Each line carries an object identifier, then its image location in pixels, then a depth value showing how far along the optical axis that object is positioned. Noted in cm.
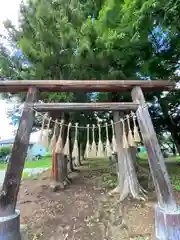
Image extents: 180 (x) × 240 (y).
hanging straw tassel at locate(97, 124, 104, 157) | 271
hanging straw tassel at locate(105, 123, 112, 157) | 276
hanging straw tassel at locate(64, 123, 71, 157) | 271
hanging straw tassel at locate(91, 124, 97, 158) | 275
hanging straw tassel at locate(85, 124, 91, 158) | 274
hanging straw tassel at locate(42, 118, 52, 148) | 266
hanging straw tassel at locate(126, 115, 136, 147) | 283
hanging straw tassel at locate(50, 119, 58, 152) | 276
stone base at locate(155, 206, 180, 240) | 219
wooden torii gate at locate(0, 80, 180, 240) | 232
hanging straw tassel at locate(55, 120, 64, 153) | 271
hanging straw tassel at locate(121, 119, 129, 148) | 281
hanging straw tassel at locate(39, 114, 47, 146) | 265
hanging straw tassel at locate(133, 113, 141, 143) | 278
